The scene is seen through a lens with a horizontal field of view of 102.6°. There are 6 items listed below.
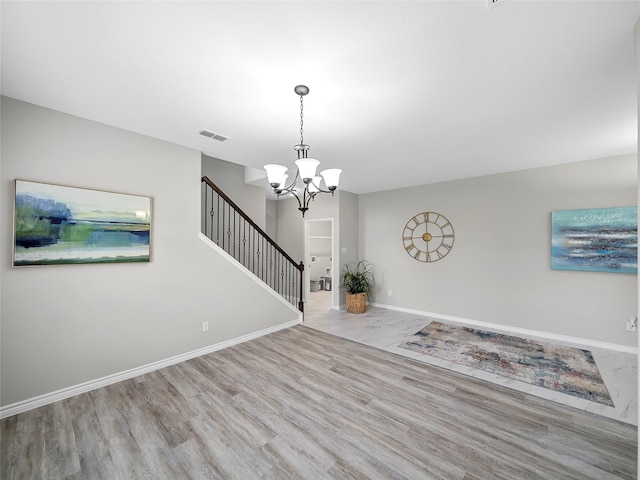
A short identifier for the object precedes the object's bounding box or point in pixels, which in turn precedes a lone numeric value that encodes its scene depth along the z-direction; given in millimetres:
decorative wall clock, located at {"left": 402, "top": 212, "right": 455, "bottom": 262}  4797
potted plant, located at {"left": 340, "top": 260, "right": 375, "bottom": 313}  5215
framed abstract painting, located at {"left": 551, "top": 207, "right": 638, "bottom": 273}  3316
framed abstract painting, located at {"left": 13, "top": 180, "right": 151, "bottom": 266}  2141
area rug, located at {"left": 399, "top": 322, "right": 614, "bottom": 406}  2604
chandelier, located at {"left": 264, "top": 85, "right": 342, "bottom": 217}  1956
